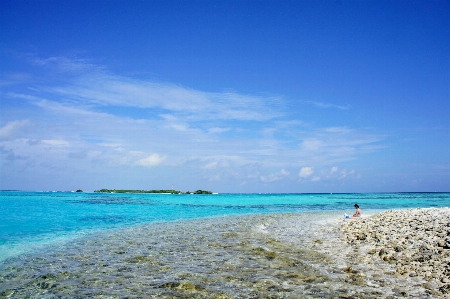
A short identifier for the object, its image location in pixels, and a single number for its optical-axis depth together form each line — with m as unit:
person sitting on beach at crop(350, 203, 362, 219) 33.51
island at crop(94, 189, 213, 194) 189.39
